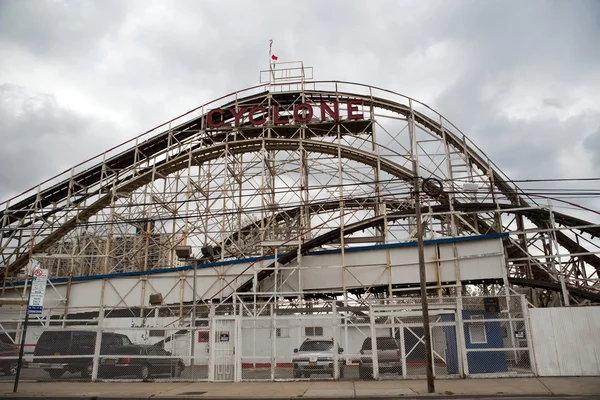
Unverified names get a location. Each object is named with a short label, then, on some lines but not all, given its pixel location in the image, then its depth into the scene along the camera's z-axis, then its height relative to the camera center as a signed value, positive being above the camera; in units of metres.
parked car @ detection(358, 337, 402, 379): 16.73 -0.36
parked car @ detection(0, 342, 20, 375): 20.58 -0.31
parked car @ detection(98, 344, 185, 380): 18.62 -0.44
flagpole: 32.22 +17.91
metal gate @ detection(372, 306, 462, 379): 16.31 +0.03
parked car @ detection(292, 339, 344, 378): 17.36 -0.37
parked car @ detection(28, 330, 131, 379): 18.38 +0.14
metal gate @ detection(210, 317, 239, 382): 16.98 +0.01
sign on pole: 15.02 +1.88
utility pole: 13.62 +1.14
